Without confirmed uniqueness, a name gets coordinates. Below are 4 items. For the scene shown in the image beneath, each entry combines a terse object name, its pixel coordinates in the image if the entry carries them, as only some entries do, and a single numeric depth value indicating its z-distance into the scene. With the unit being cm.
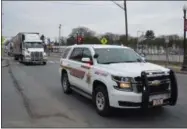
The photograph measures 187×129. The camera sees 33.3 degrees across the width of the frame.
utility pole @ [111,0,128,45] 3342
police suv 695
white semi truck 3172
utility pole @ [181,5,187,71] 2282
